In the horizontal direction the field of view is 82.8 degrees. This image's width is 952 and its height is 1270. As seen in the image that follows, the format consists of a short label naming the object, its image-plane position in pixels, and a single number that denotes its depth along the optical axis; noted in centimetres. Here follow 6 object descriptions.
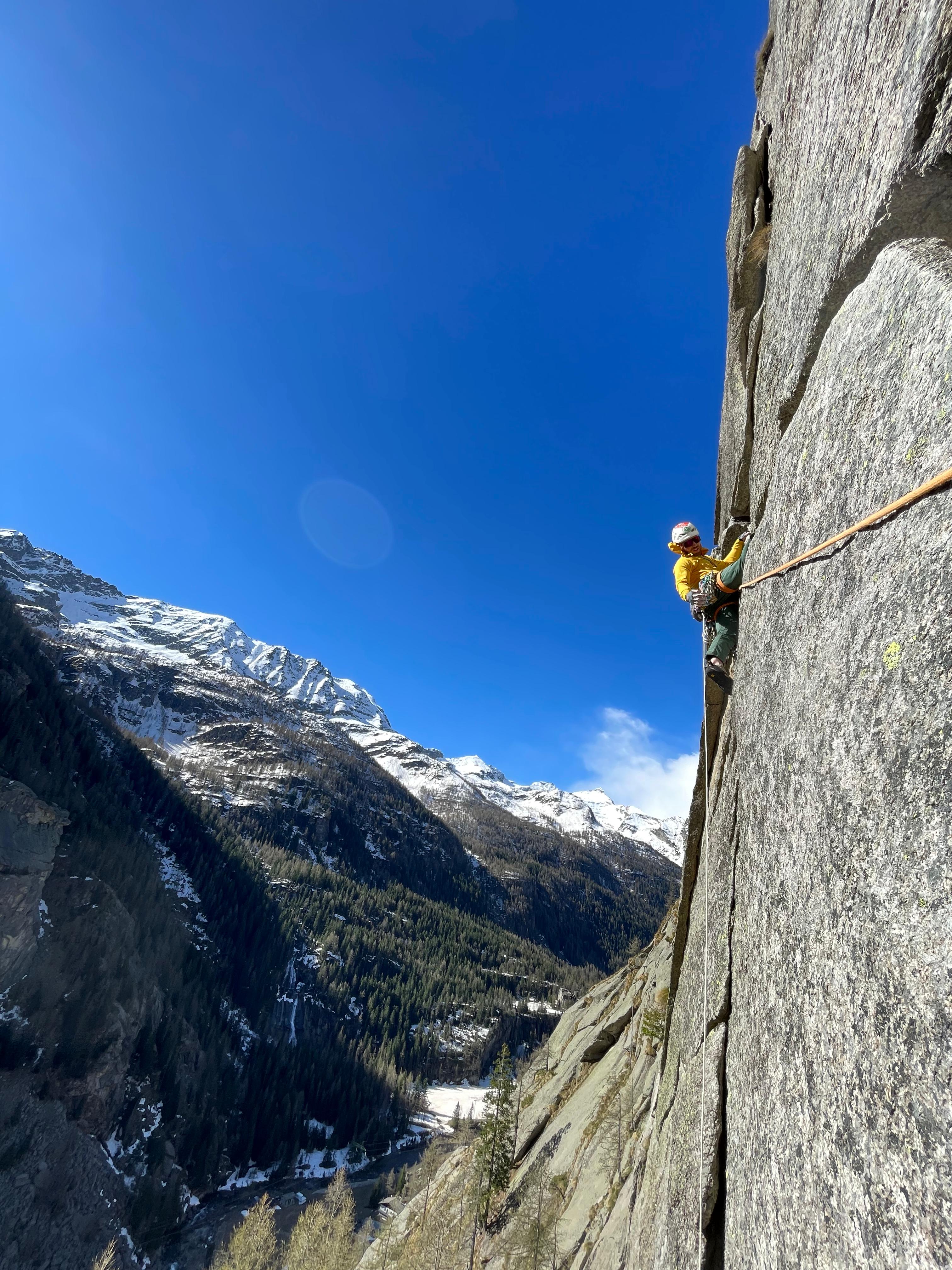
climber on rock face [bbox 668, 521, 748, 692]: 721
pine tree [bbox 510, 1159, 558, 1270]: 1609
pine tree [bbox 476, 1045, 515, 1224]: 2731
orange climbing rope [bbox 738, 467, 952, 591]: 290
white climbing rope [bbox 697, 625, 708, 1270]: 473
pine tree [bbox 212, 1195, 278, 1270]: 4166
